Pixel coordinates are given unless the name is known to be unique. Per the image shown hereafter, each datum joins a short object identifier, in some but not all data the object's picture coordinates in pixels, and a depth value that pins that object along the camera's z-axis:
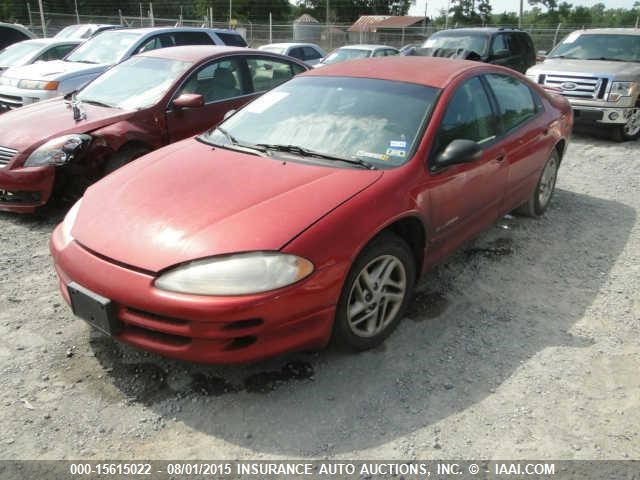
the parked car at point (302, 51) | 14.56
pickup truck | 8.07
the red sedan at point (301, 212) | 2.42
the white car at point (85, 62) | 7.64
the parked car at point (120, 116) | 4.67
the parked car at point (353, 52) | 15.56
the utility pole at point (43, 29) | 21.73
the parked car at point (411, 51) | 11.71
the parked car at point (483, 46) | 10.95
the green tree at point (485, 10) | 55.09
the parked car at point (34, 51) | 9.97
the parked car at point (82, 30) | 14.06
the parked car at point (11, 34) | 12.14
